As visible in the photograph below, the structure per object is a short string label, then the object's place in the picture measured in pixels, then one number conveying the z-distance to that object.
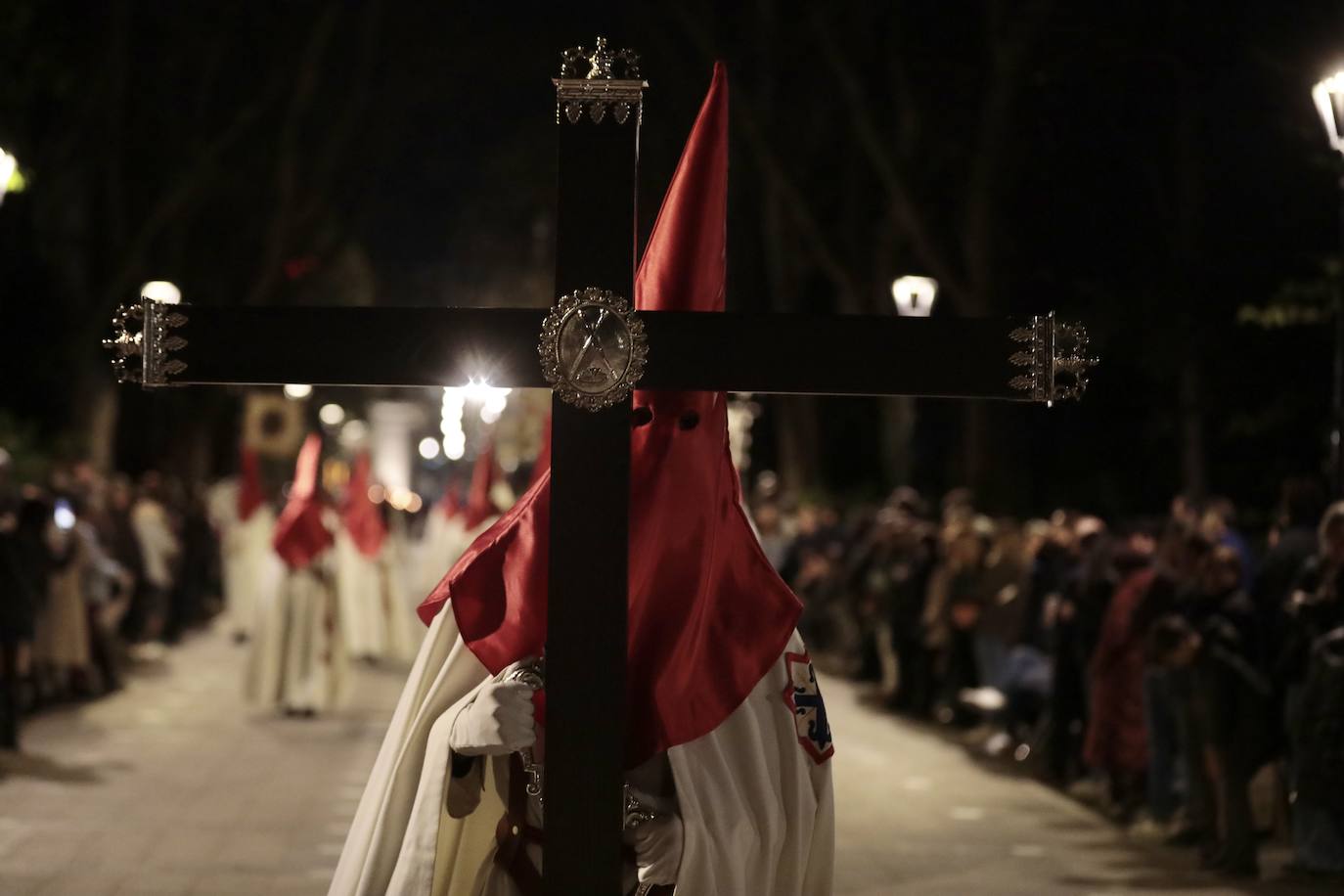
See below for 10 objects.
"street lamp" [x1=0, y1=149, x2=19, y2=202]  14.77
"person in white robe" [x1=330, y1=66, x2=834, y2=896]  4.66
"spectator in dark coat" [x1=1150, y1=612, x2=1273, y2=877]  10.32
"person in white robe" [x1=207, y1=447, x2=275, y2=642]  24.19
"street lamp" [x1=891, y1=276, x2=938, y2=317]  23.83
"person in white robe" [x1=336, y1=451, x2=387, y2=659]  21.75
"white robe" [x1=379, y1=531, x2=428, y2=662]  23.14
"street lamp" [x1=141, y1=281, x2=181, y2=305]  23.14
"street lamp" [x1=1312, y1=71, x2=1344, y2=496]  12.12
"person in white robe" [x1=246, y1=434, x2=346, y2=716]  17.44
